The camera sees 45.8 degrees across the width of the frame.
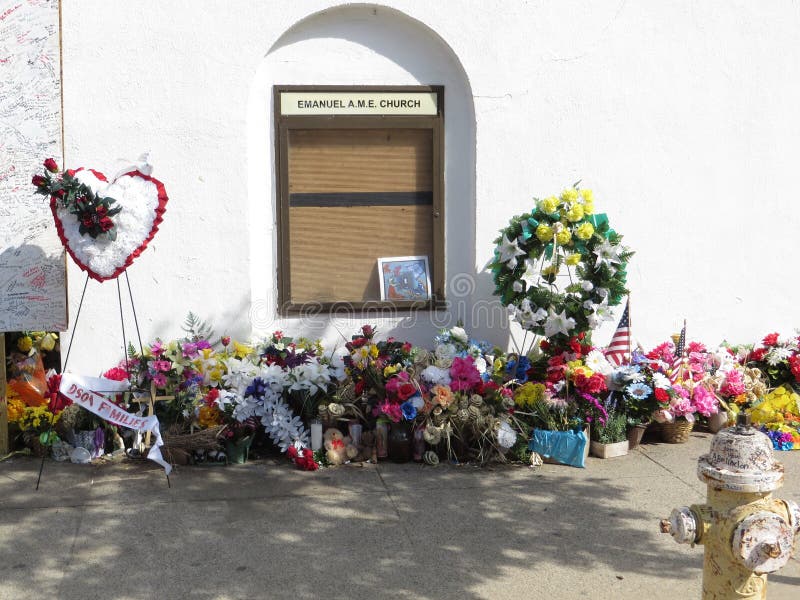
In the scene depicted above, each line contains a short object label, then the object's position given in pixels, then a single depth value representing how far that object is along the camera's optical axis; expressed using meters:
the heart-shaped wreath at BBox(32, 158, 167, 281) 5.77
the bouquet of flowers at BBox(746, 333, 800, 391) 7.61
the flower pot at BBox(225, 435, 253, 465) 6.54
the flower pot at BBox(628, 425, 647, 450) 6.94
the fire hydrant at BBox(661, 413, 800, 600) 3.67
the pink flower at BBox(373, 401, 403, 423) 6.47
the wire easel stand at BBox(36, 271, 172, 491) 6.53
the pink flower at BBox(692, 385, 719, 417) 7.14
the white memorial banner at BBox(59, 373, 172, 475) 5.99
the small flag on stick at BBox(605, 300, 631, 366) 7.23
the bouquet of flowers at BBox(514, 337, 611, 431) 6.64
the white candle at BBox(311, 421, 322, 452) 6.57
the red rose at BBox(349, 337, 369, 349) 6.89
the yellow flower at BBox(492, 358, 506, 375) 6.96
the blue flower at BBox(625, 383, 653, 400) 6.75
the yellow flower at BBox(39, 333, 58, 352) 6.92
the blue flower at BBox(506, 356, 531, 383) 6.96
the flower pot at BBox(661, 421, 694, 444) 7.13
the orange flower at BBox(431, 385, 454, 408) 6.49
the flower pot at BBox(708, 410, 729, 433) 7.43
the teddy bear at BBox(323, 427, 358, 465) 6.56
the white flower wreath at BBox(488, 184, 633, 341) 6.74
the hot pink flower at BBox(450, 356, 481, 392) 6.63
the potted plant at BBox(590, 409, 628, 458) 6.77
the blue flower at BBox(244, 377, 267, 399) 6.59
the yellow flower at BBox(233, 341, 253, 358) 6.95
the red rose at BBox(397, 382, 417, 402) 6.52
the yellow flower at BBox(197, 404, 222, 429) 6.54
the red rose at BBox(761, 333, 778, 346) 7.74
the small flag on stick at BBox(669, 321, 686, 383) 7.08
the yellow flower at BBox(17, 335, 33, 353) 6.78
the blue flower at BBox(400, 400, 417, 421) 6.50
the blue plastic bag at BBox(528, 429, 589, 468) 6.55
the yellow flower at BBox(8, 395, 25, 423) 6.59
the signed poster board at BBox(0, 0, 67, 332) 6.55
